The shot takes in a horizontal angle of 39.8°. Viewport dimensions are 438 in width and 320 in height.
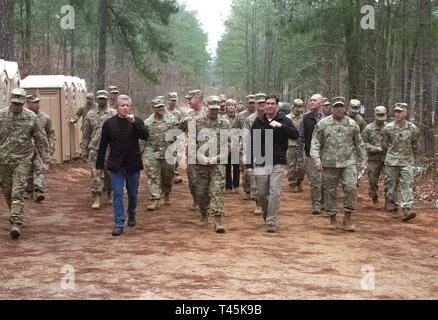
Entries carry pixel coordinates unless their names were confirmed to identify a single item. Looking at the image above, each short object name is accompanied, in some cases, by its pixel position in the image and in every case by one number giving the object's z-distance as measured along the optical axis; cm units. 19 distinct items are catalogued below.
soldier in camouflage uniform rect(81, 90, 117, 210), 1130
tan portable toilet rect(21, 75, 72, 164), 1606
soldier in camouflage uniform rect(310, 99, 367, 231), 938
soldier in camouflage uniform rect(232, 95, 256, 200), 1234
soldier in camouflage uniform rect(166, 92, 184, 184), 1381
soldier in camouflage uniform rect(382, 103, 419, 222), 1025
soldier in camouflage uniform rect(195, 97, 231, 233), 909
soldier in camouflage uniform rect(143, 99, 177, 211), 1100
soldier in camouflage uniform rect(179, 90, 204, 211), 936
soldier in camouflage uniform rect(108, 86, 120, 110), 1379
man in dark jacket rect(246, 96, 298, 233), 890
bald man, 1084
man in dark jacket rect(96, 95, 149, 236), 873
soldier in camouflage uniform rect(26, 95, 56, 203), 1084
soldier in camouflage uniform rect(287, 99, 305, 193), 1320
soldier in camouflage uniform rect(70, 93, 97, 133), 1352
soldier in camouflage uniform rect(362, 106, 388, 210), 1151
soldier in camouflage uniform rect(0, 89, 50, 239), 839
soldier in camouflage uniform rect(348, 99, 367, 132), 1196
